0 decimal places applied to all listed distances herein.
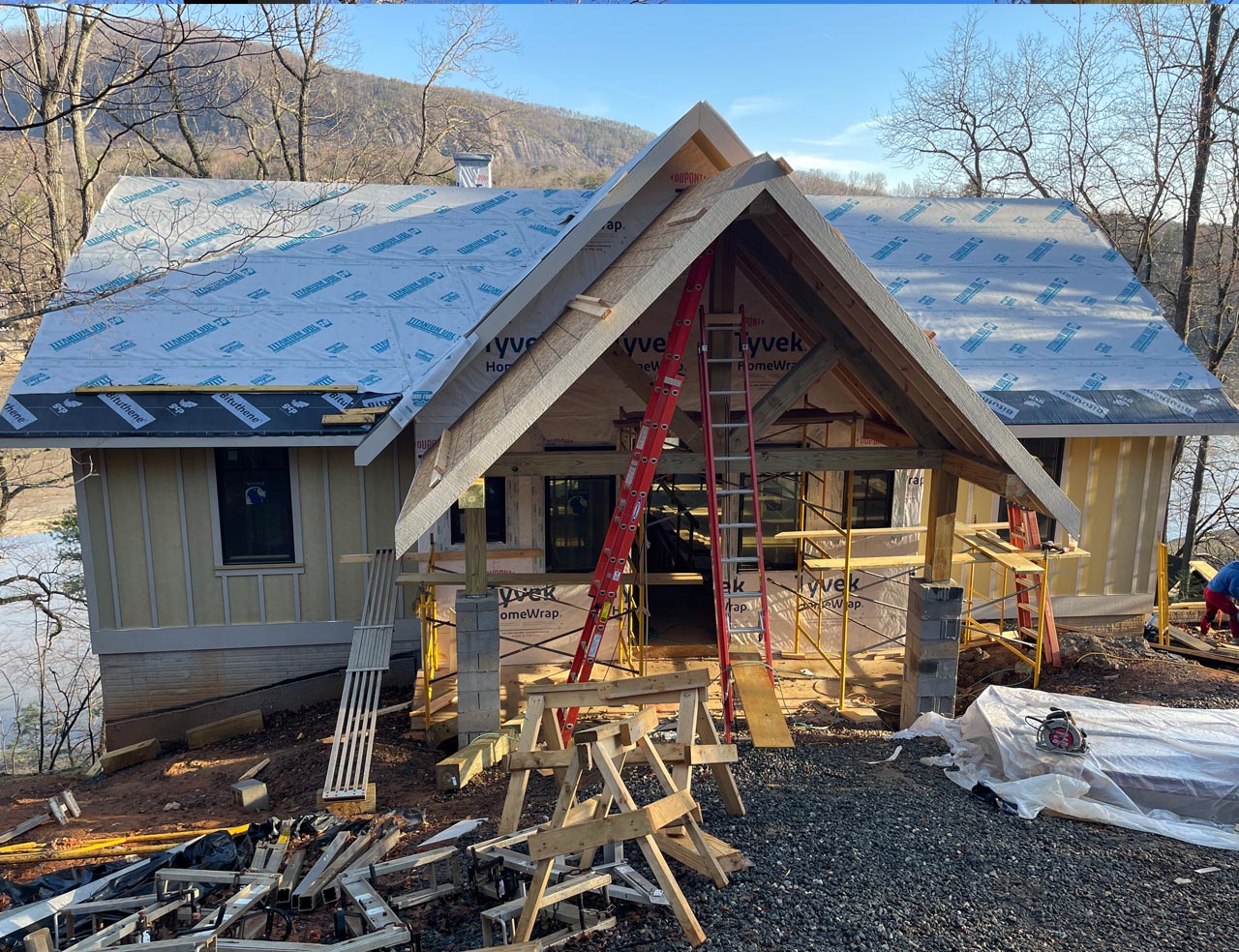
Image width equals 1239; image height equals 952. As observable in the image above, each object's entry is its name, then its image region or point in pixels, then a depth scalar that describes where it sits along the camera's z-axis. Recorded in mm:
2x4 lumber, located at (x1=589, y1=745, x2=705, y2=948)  4695
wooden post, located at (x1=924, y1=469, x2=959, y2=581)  8203
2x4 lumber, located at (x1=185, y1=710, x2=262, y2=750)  10195
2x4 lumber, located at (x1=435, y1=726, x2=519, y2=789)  7320
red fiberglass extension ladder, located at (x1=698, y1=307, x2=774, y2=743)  7359
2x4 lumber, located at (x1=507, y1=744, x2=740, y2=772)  5672
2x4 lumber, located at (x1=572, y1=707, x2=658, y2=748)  5426
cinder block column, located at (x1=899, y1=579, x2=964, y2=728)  8133
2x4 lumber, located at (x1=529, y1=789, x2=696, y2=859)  4707
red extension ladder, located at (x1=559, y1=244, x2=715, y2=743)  7336
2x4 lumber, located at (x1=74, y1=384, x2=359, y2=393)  10148
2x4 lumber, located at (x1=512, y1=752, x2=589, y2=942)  4633
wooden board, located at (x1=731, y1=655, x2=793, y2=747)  7012
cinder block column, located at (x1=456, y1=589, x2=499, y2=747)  7637
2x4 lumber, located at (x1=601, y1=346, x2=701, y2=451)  7793
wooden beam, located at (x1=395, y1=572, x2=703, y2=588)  8234
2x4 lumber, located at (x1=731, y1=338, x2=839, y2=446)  7754
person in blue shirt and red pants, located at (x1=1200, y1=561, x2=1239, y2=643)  12461
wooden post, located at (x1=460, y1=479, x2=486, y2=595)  7664
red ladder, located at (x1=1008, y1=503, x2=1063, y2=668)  11062
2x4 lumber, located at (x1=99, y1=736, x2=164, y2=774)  9789
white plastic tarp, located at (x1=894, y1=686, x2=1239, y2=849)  6484
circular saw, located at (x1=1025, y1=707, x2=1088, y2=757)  6867
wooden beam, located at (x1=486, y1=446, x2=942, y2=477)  7766
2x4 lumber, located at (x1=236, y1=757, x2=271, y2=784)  8406
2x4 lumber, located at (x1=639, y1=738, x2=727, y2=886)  5129
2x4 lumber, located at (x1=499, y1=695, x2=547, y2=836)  5809
